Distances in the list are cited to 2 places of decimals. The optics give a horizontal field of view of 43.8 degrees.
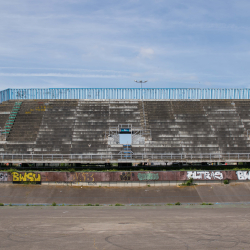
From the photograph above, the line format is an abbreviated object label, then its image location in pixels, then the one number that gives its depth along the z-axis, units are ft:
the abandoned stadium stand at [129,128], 129.70
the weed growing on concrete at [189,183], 118.73
